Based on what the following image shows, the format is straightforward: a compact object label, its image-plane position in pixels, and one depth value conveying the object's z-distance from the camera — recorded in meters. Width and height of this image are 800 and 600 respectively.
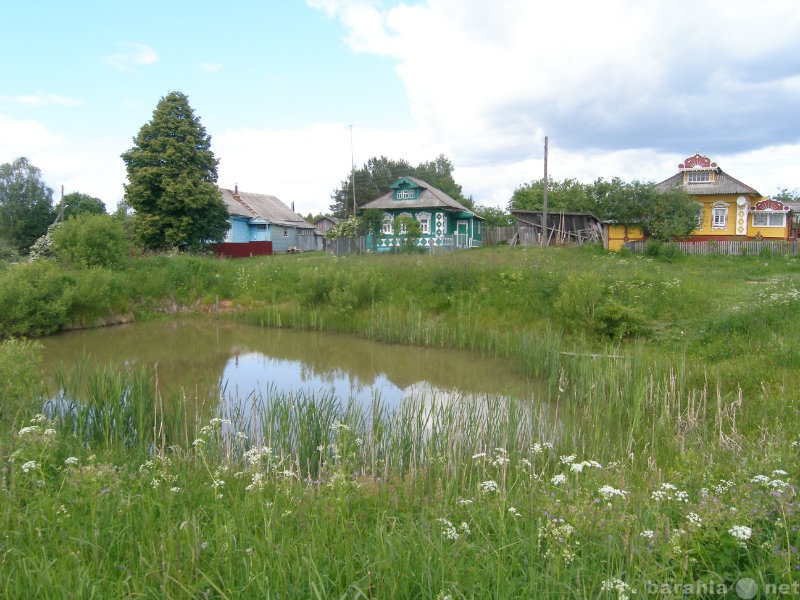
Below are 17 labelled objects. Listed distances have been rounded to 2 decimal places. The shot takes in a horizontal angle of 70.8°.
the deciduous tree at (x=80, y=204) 49.31
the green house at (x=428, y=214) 34.69
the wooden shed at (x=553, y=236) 32.03
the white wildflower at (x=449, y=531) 3.33
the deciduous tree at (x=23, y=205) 43.97
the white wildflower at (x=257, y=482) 4.29
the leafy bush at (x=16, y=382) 6.42
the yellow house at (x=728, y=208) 28.62
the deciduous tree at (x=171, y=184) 29.55
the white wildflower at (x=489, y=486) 4.10
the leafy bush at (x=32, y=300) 16.94
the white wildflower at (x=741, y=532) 2.74
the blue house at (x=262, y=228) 36.69
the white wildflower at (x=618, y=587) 2.60
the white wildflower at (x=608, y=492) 3.33
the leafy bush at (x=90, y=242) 22.27
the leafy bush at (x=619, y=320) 13.27
